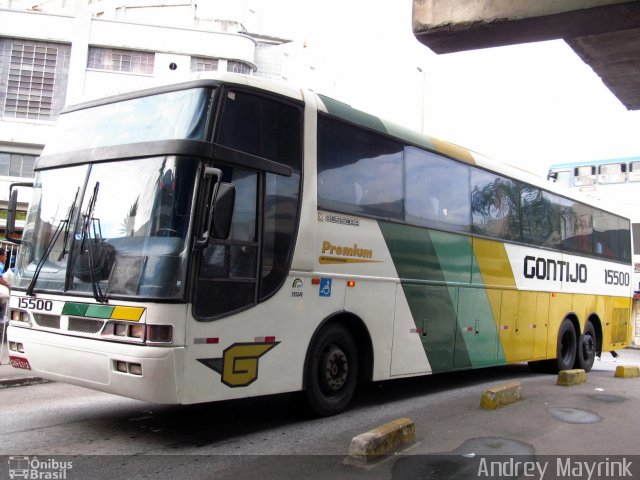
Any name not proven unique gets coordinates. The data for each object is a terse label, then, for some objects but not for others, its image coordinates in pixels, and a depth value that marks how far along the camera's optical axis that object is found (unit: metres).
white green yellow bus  5.10
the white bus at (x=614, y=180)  28.95
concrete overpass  5.02
